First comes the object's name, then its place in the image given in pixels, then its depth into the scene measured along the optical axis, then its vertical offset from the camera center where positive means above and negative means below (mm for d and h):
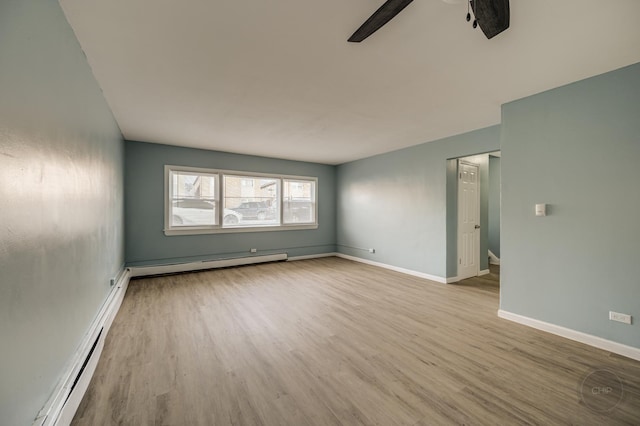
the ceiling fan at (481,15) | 1197 +1013
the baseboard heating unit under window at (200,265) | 4633 -1063
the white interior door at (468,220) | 4660 -119
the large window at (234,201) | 5113 +290
